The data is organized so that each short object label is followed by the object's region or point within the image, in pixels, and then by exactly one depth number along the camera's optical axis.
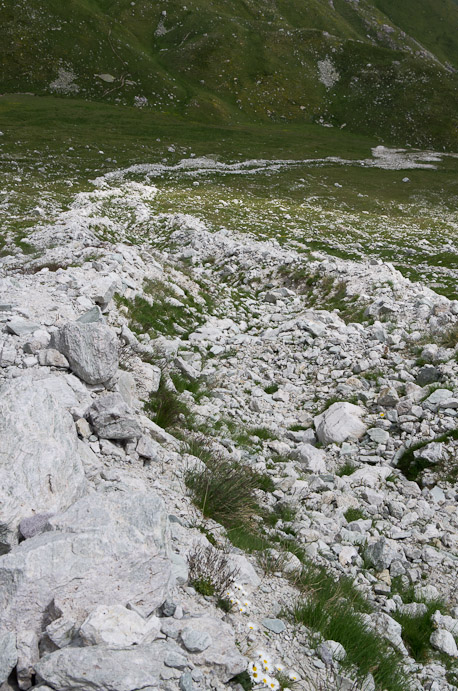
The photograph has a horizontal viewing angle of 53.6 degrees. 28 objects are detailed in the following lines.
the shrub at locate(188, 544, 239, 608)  4.81
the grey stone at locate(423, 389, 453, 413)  10.91
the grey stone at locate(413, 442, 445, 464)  9.53
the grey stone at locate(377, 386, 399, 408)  11.62
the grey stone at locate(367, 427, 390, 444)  10.63
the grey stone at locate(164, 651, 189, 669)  3.67
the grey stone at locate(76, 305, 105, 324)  10.72
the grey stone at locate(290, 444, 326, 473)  9.78
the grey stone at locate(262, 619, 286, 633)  4.66
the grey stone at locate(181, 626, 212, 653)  3.87
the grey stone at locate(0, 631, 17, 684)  3.38
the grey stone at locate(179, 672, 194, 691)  3.56
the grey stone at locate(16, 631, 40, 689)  3.44
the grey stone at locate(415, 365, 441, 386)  12.24
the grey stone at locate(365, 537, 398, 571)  7.13
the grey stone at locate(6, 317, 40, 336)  9.42
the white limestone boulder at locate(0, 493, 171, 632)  3.86
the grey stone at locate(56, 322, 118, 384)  8.56
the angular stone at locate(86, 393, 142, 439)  7.09
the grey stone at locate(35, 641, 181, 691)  3.30
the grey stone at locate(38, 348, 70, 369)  8.58
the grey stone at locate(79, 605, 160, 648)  3.56
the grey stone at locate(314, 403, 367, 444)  10.84
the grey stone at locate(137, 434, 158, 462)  7.21
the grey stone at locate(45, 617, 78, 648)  3.62
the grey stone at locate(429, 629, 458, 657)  5.59
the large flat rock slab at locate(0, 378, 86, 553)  4.85
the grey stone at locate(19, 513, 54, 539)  4.64
